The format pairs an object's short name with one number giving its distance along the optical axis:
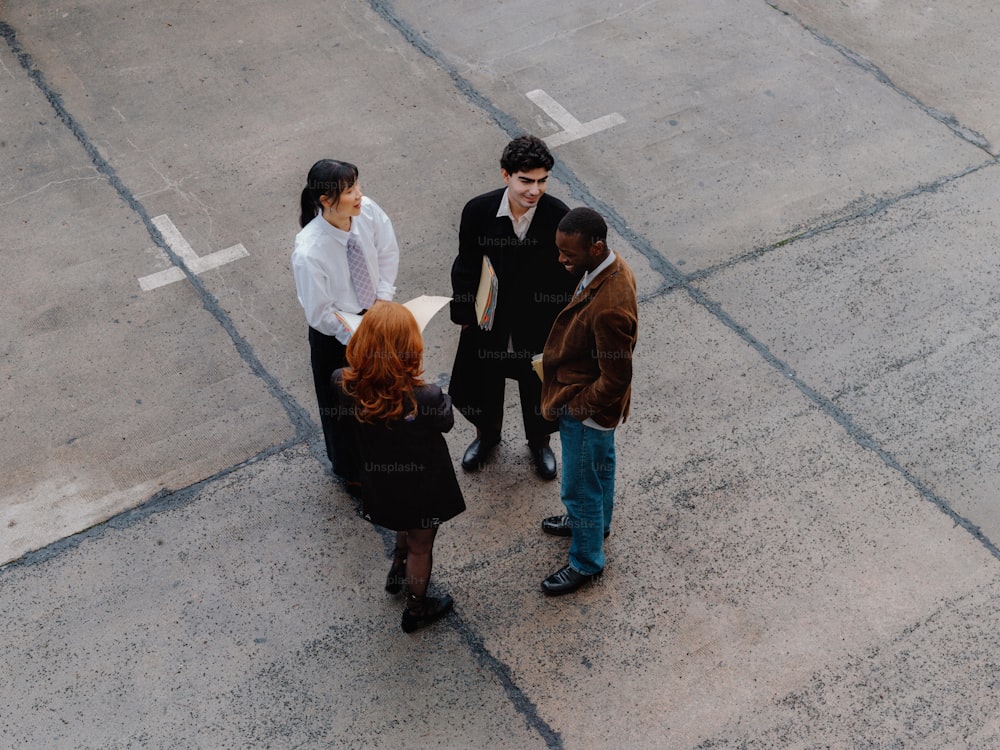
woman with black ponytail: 4.62
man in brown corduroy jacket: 4.21
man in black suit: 4.70
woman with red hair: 4.01
